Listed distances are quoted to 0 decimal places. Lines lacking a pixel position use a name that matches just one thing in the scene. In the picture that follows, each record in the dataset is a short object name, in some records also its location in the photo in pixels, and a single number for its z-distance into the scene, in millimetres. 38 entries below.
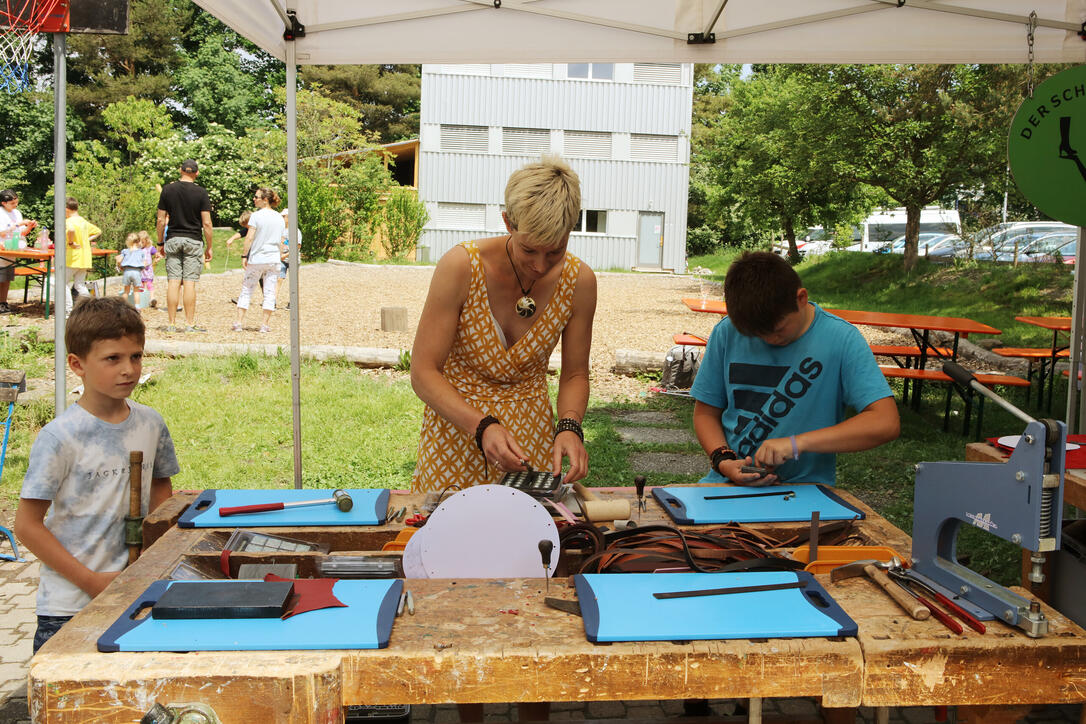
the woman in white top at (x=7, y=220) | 11398
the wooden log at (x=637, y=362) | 9297
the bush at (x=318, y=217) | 23953
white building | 26750
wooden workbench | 1388
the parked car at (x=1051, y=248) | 16766
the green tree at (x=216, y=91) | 36531
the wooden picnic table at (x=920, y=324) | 7605
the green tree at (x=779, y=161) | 18922
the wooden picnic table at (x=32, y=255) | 10407
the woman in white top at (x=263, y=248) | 10523
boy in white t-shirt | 2256
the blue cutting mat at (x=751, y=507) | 2283
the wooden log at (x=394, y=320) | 11438
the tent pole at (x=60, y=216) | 3566
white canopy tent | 3811
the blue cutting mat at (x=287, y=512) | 2238
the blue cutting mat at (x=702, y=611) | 1502
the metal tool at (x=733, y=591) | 1646
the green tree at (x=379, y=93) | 40081
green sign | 3691
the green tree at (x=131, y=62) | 35125
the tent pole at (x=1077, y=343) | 4117
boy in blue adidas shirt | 2582
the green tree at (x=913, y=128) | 16078
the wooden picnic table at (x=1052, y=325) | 7785
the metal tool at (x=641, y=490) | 2432
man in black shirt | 9656
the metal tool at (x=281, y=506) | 2285
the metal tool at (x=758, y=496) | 2480
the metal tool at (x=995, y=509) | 1536
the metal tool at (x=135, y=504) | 2355
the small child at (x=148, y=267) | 12171
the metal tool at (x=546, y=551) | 1709
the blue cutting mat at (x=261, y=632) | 1448
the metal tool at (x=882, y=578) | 1620
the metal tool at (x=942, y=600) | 1576
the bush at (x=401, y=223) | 26172
